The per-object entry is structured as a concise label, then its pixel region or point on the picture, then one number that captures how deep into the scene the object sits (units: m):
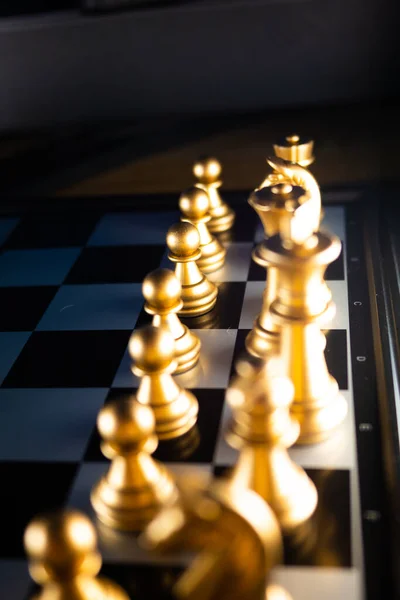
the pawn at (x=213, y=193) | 0.46
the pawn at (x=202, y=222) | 0.42
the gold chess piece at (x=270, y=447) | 0.28
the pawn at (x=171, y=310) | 0.35
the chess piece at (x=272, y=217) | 0.35
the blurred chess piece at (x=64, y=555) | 0.25
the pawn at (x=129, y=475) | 0.29
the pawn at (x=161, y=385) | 0.32
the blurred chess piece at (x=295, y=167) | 0.36
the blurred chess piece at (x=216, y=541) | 0.23
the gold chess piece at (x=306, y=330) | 0.31
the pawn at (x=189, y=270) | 0.39
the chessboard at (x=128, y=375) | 0.28
